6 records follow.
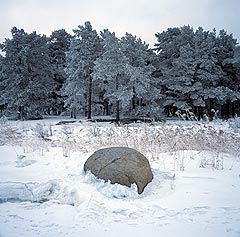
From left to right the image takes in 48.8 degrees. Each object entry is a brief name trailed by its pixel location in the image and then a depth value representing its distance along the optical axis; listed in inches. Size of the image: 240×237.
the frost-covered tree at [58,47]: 1432.3
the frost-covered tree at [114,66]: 855.7
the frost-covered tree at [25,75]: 1033.5
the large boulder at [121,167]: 145.2
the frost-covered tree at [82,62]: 983.0
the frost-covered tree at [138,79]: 906.7
